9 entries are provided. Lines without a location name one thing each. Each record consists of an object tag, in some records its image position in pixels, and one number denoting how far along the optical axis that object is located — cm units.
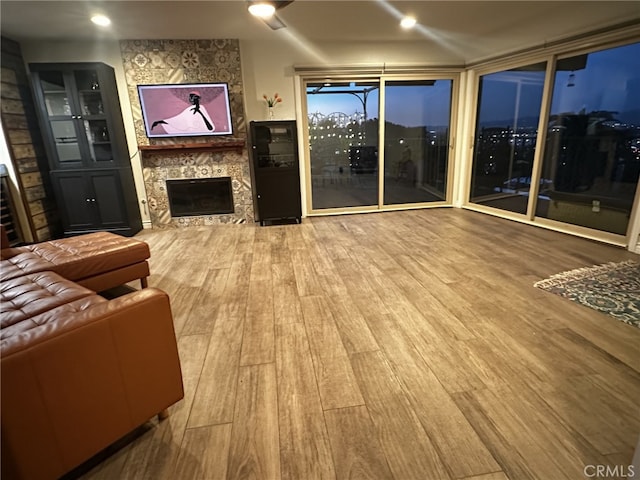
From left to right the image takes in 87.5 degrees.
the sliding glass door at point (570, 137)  366
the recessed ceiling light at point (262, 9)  242
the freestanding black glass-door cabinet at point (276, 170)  476
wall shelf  472
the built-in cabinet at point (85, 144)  421
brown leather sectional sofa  107
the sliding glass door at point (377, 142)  528
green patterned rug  237
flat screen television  462
